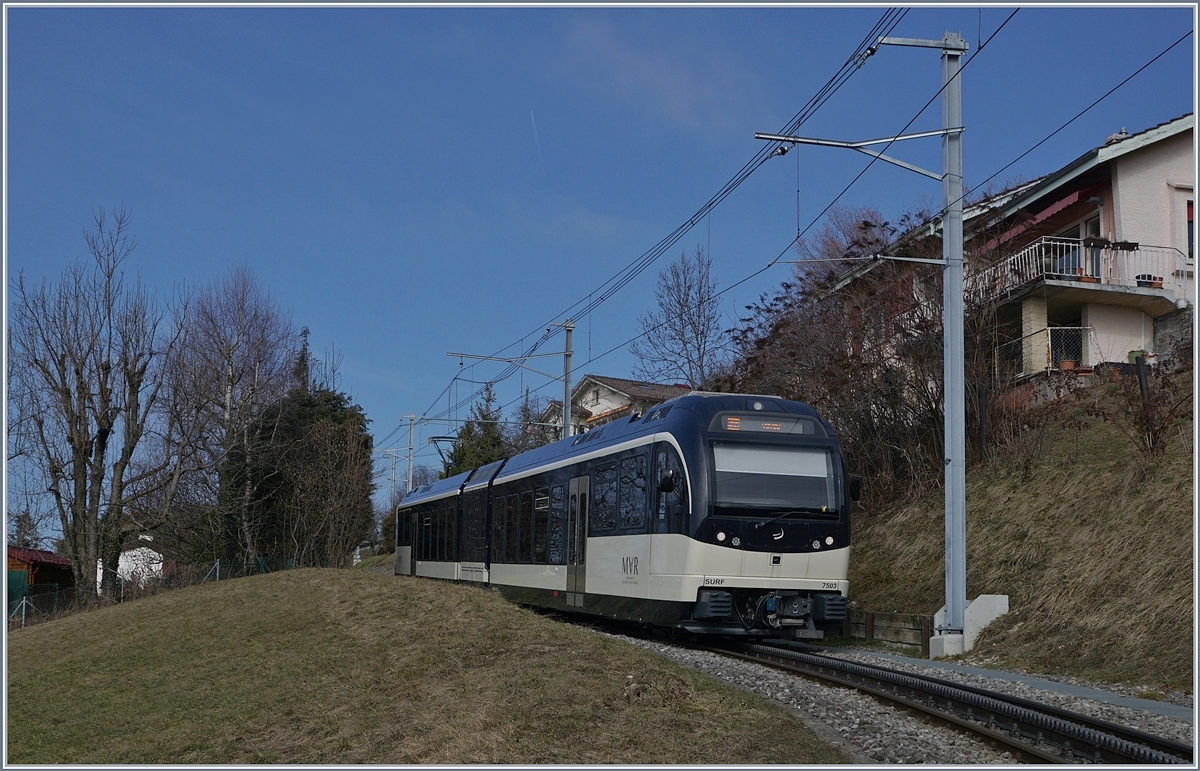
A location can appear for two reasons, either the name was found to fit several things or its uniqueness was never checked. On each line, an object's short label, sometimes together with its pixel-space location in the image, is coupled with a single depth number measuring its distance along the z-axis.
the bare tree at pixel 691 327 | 33.53
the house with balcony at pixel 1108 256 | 26.89
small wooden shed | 37.78
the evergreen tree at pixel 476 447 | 63.47
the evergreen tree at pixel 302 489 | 41.97
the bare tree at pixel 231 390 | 38.53
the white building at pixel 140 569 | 36.19
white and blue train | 15.18
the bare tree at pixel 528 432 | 57.36
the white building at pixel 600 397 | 52.84
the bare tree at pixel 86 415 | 35.22
